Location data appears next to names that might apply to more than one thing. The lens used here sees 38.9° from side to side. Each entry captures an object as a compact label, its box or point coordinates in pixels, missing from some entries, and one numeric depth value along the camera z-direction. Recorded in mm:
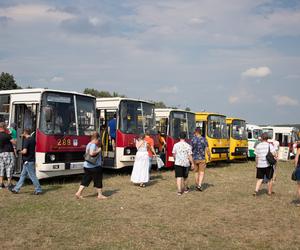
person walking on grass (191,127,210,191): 12547
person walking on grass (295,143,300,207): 10484
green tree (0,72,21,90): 47884
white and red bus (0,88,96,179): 12281
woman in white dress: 13297
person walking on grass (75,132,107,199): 10695
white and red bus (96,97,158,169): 15336
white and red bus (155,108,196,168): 18000
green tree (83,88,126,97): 59469
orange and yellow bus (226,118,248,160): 22952
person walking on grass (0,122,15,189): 11445
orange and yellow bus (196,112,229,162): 20609
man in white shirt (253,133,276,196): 11898
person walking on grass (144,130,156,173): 14281
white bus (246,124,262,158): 27125
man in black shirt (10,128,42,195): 11039
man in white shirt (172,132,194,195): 11734
